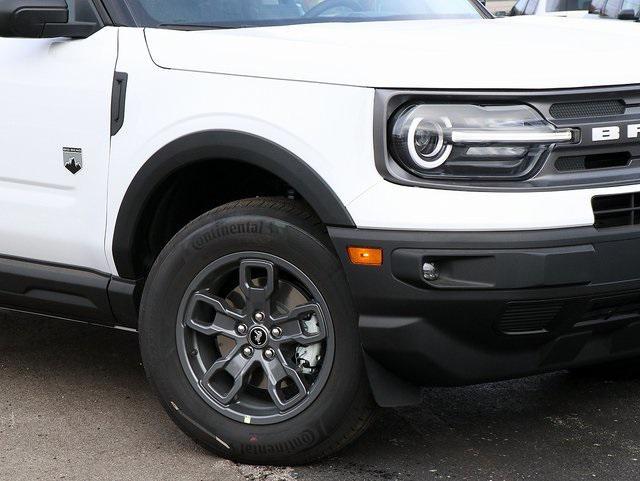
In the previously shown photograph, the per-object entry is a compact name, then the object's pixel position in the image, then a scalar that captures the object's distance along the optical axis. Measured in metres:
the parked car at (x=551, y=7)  11.55
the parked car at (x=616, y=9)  8.62
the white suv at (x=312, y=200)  3.28
